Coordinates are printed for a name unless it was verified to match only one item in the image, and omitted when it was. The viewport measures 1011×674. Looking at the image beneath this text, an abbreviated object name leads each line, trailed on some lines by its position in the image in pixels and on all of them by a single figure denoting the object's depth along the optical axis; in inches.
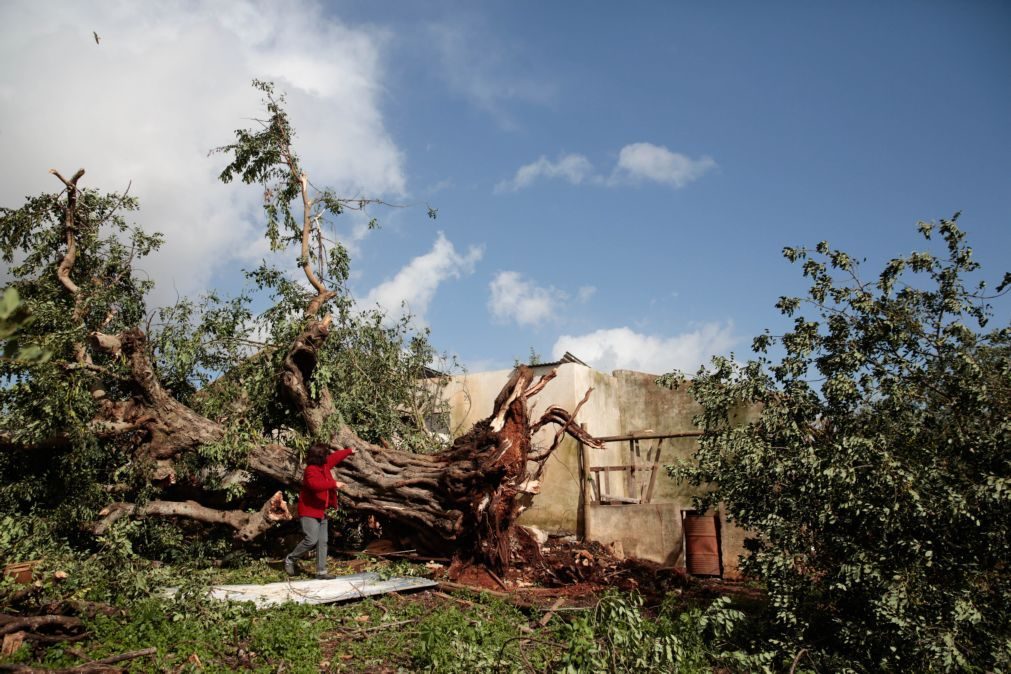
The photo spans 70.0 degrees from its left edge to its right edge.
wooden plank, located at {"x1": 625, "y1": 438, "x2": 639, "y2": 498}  499.8
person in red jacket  333.7
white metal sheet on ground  281.1
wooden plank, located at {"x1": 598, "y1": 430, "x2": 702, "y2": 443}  467.3
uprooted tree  358.0
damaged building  440.5
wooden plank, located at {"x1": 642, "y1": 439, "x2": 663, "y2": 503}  482.9
